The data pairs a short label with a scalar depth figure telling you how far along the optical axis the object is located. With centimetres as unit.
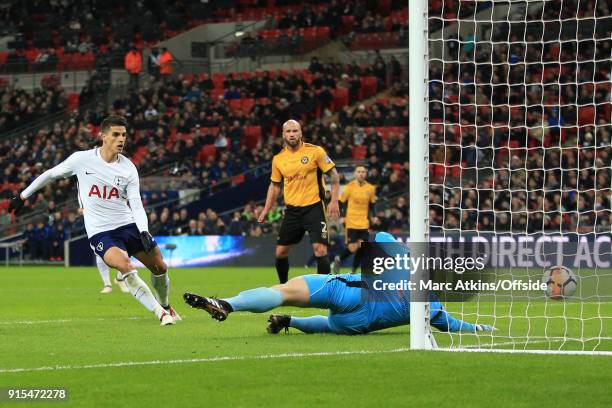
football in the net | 1251
